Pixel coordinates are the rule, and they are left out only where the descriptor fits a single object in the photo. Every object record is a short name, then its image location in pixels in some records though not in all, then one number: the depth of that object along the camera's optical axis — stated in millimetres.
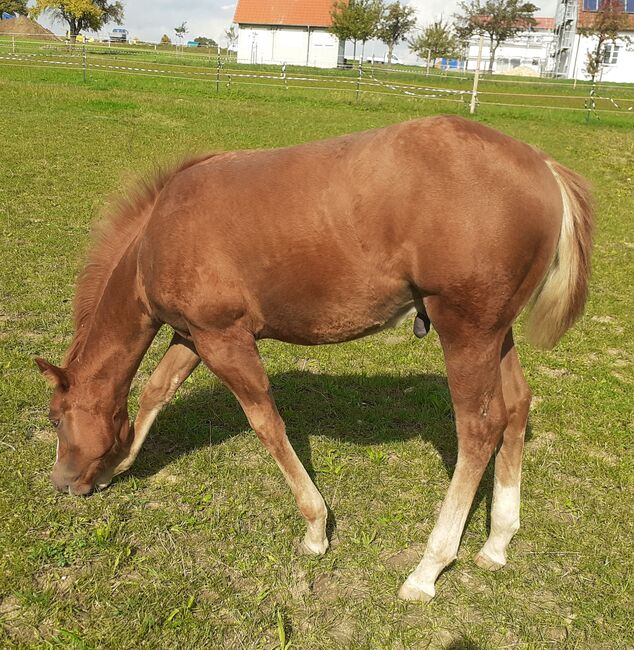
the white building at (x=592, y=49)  48375
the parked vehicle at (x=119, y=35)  85281
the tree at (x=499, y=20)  53569
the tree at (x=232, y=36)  83125
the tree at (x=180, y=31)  94000
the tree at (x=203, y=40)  113644
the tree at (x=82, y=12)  55969
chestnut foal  2457
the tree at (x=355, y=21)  45688
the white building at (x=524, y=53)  67000
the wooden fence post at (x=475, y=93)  21197
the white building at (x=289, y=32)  52375
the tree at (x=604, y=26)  42406
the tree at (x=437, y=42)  51781
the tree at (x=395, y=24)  58188
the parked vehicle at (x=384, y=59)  73812
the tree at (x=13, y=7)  64038
